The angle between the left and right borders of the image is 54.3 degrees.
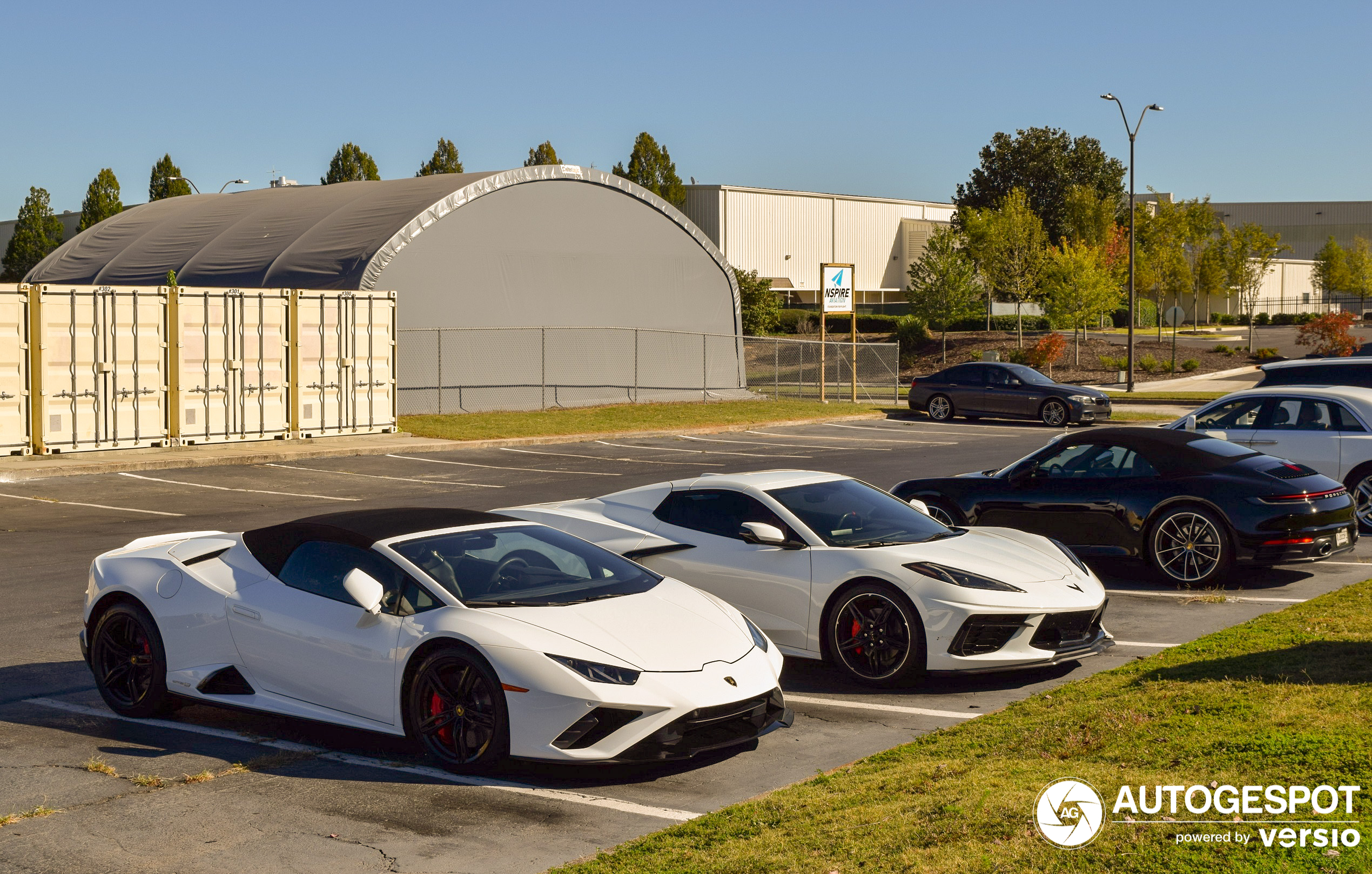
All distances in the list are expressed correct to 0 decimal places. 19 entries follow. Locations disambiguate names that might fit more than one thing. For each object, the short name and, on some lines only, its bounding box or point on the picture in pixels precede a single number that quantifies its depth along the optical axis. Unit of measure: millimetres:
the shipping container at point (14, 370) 21672
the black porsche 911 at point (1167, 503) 11016
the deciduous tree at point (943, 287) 58125
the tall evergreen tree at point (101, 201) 66875
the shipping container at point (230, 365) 24219
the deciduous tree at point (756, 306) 63688
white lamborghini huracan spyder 6145
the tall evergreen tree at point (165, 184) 69875
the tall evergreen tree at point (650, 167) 74938
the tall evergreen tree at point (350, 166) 79500
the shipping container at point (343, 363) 26375
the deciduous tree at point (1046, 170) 78000
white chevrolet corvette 7910
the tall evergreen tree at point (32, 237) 67125
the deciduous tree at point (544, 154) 80125
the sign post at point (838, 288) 41812
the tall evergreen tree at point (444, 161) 81938
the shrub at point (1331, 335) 47031
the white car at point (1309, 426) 14008
